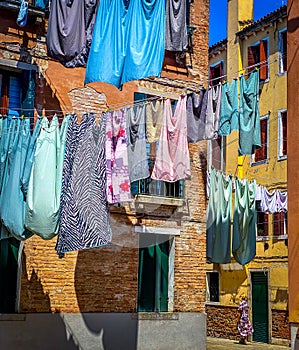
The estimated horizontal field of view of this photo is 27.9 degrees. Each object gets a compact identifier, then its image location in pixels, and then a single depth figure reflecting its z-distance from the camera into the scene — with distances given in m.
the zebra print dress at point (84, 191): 9.74
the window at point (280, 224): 19.89
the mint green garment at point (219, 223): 14.33
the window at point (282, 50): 21.11
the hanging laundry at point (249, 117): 10.43
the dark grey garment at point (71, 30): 10.91
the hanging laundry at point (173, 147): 10.85
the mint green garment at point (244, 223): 14.56
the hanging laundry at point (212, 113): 10.63
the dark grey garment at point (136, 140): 11.05
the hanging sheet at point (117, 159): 10.14
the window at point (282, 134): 20.55
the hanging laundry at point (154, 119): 11.13
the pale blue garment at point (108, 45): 10.40
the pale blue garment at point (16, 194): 9.69
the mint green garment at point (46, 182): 9.55
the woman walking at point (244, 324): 20.12
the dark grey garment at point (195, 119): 10.83
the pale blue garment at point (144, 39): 10.47
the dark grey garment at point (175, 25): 12.11
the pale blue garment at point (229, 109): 10.48
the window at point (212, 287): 22.67
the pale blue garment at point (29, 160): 9.87
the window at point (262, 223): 20.70
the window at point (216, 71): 24.16
